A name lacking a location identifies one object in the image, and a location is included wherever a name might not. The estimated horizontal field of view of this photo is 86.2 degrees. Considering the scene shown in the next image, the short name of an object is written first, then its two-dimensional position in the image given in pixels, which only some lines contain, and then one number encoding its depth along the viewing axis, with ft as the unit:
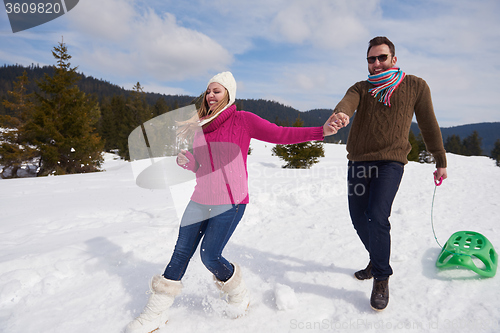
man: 7.95
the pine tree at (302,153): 54.60
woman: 7.25
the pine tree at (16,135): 62.59
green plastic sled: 8.91
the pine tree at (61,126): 61.46
